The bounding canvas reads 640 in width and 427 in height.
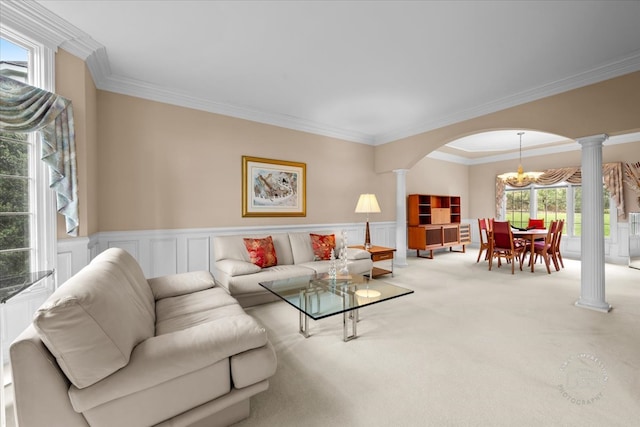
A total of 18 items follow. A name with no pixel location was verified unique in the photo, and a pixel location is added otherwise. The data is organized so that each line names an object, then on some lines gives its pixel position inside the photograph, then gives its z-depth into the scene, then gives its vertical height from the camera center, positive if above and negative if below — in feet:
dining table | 16.81 -1.61
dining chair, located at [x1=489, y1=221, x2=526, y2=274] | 16.76 -2.17
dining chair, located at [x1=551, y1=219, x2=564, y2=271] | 16.79 -2.22
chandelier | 19.40 +2.90
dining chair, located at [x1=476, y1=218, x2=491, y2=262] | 18.11 -1.70
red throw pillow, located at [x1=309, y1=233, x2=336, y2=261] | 13.97 -1.76
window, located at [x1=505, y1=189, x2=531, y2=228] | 24.82 +0.25
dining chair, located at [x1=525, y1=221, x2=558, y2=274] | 16.40 -2.33
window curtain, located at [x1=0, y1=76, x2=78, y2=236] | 6.78 +2.32
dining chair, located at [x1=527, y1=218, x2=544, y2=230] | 21.04 -1.12
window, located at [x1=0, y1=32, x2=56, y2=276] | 7.12 +0.69
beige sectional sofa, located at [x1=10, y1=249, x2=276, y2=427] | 3.51 -2.23
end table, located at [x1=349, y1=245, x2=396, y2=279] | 14.96 -2.52
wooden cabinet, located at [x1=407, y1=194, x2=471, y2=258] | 21.72 -1.13
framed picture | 14.12 +1.31
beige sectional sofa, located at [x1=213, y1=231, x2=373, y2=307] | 10.50 -2.38
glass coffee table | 7.46 -2.57
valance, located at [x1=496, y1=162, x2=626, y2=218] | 19.03 +2.35
